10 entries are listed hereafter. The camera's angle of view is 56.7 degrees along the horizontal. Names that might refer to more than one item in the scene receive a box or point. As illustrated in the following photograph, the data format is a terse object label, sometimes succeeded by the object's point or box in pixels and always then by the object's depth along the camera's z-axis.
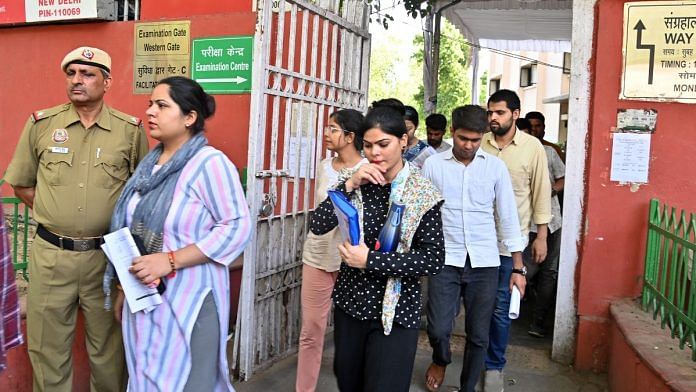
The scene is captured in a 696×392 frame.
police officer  3.21
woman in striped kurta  2.62
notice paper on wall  4.61
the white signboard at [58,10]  6.60
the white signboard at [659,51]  4.47
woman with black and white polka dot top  2.71
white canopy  9.16
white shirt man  3.90
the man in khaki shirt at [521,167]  4.43
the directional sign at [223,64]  5.30
